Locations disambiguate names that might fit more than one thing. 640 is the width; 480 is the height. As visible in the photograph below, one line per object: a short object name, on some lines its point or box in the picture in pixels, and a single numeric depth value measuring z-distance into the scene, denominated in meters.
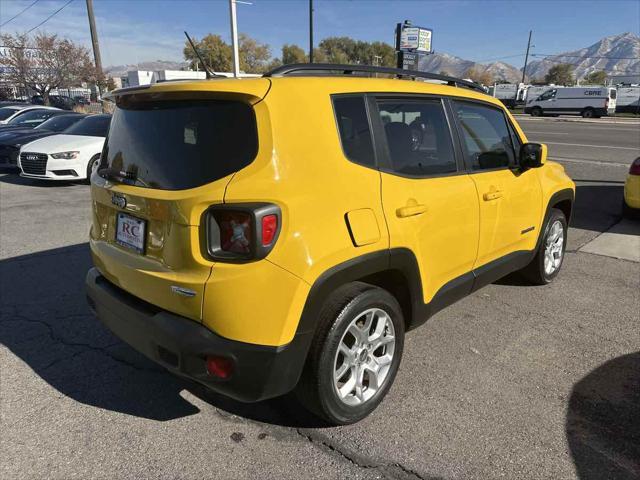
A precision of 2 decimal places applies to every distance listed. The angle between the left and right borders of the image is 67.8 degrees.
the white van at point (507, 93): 48.97
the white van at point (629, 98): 38.38
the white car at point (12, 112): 14.43
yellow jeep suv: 2.07
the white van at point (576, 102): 34.09
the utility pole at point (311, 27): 24.86
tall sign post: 23.68
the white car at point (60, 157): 9.22
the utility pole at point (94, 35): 25.30
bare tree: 34.34
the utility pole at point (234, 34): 16.17
